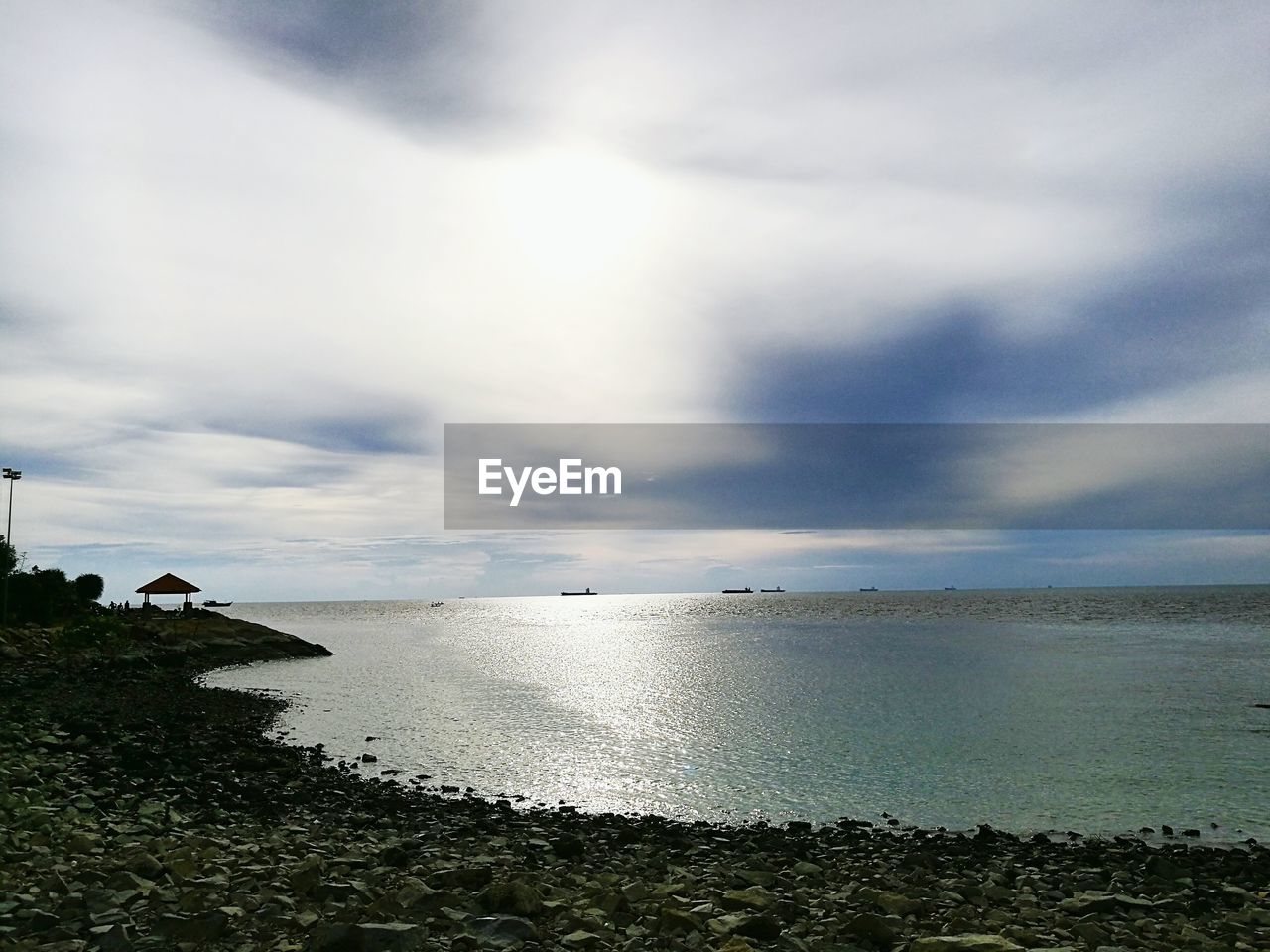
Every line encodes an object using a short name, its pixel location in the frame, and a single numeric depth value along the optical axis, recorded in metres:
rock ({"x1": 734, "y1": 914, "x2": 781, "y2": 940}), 10.89
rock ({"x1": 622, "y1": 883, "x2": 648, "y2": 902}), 12.55
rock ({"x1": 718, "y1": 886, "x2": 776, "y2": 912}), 12.16
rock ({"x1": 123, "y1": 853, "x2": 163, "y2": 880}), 12.09
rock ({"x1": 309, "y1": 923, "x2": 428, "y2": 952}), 9.37
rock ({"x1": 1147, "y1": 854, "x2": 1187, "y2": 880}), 16.38
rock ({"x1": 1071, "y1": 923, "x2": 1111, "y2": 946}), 11.39
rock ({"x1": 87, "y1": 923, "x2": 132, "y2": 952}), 9.22
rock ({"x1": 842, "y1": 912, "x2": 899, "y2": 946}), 10.93
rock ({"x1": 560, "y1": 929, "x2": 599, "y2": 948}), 10.24
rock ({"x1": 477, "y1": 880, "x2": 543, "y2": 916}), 11.27
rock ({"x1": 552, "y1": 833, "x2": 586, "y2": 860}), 16.84
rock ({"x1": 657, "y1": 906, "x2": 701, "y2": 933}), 11.01
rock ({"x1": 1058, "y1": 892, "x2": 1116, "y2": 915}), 13.22
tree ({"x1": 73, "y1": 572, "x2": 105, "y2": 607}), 91.12
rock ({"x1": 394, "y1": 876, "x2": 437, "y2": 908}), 11.18
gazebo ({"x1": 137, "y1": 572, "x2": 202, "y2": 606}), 69.06
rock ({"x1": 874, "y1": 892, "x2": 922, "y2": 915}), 12.34
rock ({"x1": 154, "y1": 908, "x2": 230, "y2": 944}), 9.69
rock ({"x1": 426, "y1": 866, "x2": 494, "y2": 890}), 12.57
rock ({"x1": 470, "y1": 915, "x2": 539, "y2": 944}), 10.26
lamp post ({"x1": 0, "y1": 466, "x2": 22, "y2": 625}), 64.81
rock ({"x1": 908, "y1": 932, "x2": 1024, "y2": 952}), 10.12
